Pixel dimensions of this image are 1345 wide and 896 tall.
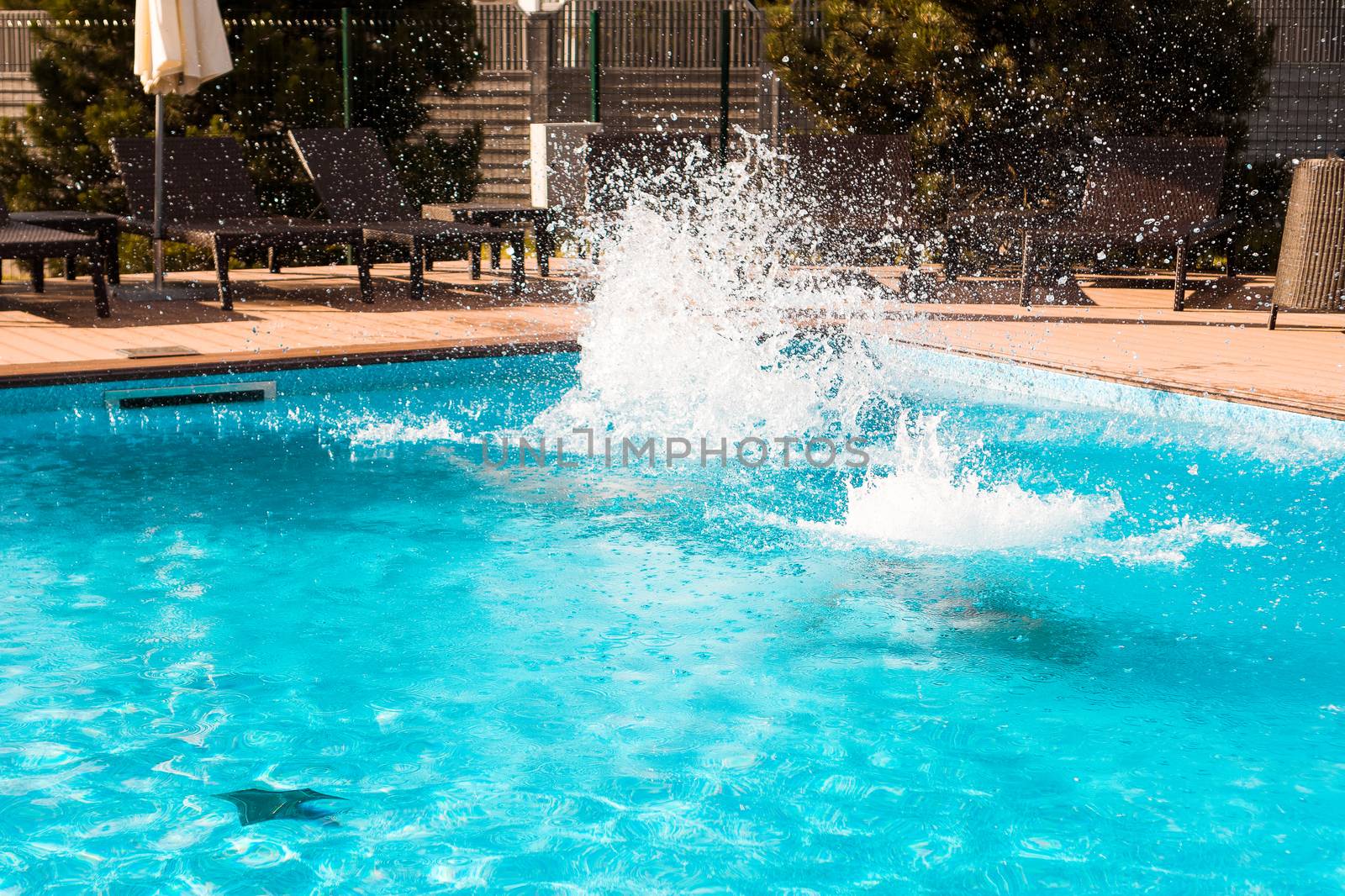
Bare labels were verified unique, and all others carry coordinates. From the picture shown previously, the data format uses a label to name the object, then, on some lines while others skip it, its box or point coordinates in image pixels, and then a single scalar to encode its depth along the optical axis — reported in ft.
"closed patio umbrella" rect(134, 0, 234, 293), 29.22
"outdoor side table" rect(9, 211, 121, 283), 30.32
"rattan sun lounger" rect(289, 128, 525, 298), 30.68
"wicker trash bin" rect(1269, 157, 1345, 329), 27.09
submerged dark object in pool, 9.95
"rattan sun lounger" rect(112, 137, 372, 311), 28.84
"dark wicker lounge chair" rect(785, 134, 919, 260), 33.42
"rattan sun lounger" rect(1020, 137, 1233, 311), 31.01
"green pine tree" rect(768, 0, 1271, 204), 36.32
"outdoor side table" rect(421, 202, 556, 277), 34.50
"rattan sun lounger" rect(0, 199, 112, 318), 25.39
